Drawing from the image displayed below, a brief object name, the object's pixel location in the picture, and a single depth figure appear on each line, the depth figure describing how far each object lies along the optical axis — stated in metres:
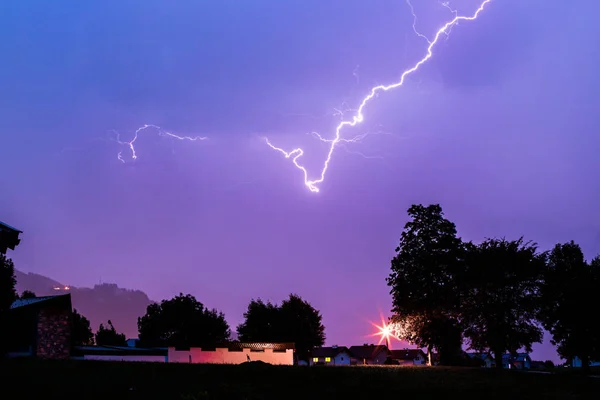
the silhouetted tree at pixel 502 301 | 54.81
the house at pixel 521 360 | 176.38
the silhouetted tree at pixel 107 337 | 111.66
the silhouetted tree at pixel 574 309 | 55.69
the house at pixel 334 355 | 147.75
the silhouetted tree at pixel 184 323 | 113.25
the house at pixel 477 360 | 77.18
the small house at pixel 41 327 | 31.56
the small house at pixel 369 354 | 149.00
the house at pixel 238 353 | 59.56
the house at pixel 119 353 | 47.29
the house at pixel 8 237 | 26.44
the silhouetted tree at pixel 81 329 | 95.94
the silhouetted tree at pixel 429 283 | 59.34
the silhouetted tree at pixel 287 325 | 106.94
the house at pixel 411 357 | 158.50
